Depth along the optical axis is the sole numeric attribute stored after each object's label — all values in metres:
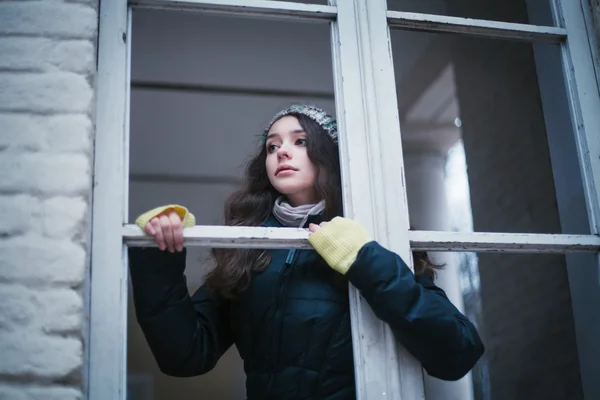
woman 1.61
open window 1.63
